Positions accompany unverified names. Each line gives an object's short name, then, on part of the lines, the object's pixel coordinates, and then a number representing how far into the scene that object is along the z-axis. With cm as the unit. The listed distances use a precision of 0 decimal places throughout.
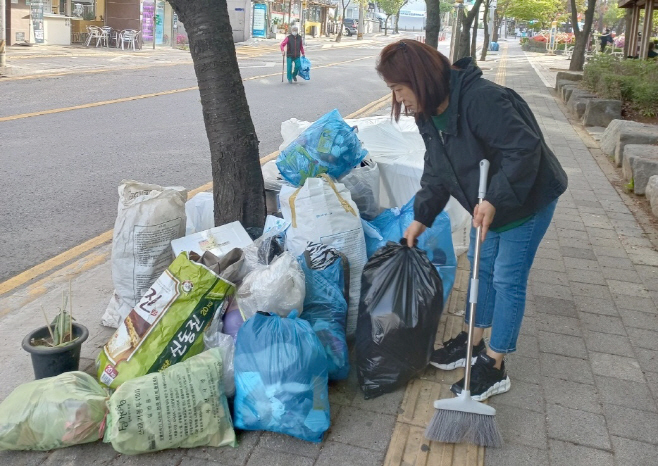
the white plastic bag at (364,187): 433
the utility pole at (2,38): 1453
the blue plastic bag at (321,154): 411
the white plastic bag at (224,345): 281
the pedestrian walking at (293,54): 1753
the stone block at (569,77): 1867
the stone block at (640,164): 714
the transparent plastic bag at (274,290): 302
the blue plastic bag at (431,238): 368
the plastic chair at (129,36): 2742
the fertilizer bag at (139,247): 352
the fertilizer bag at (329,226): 353
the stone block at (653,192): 636
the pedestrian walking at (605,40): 3388
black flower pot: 285
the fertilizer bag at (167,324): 289
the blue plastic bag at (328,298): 310
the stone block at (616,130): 902
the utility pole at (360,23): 5669
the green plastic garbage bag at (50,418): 251
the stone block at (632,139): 859
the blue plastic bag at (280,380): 262
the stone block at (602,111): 1183
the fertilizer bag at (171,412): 249
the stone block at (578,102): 1303
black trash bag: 296
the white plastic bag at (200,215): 437
